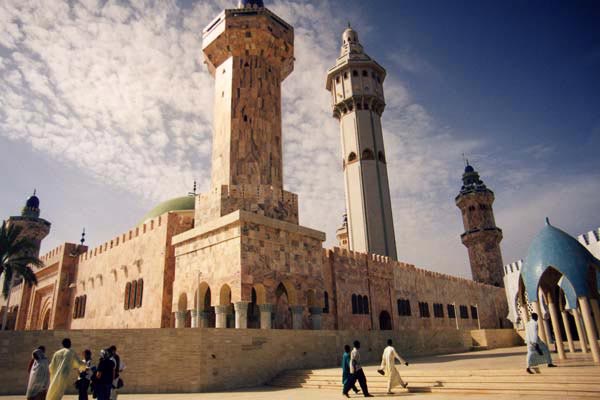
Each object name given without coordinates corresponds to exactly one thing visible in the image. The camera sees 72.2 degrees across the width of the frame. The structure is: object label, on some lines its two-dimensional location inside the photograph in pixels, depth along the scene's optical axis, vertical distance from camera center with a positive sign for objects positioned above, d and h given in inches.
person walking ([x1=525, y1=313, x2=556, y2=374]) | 324.5 -19.4
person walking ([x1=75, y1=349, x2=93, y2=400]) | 302.2 -24.3
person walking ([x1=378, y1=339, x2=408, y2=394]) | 345.4 -28.5
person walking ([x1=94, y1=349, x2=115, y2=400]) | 287.3 -21.1
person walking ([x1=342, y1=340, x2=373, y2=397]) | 342.3 -31.5
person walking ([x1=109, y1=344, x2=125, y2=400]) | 296.6 -20.0
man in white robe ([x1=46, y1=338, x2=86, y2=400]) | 287.0 -13.8
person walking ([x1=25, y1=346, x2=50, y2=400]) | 278.8 -18.7
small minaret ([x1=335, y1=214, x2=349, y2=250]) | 2142.0 +506.8
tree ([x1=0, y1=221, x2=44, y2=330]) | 797.9 +177.1
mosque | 582.6 +142.9
